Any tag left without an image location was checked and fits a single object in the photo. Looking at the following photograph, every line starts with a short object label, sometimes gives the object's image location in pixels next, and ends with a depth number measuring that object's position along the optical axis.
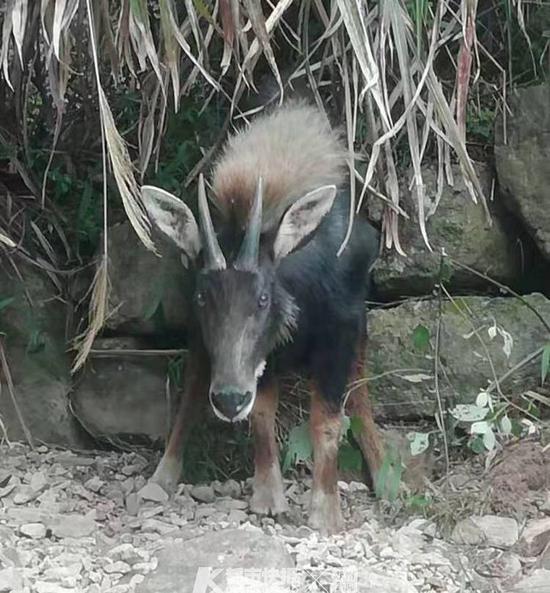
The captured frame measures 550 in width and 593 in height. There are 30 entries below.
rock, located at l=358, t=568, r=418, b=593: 3.33
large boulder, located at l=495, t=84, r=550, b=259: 4.44
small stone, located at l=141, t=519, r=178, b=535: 3.71
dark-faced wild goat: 3.64
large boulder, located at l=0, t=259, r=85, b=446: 4.49
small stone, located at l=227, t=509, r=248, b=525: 3.78
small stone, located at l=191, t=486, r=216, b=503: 4.01
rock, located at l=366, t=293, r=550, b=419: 4.38
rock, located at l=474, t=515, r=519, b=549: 3.69
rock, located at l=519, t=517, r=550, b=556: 3.65
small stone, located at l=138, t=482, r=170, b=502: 3.94
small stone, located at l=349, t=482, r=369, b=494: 4.15
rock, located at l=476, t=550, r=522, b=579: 3.55
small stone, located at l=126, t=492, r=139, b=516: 3.88
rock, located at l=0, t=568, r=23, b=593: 3.26
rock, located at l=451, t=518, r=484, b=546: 3.70
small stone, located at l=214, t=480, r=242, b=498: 4.05
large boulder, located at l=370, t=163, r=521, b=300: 4.52
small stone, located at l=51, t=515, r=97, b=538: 3.67
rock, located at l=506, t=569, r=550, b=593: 3.43
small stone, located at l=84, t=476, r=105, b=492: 4.07
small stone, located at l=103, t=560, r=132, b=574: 3.42
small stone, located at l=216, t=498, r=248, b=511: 3.88
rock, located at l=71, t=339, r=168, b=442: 4.46
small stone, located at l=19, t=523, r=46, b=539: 3.63
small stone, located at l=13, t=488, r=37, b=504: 3.91
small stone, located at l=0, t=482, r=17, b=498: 3.95
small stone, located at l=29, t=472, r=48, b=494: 4.00
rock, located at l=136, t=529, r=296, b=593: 3.27
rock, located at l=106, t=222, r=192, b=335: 4.47
